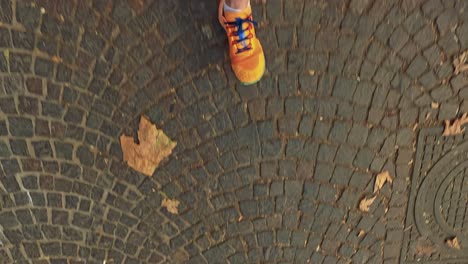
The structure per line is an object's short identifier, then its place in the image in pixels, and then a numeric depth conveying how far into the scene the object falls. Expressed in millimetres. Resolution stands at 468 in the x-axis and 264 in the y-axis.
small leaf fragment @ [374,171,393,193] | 2885
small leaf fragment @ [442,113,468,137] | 2771
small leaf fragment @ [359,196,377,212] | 2939
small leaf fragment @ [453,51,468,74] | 2639
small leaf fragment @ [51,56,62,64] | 2508
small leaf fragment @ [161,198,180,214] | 2858
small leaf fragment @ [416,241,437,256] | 3082
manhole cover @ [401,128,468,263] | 2838
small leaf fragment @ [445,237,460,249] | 3074
